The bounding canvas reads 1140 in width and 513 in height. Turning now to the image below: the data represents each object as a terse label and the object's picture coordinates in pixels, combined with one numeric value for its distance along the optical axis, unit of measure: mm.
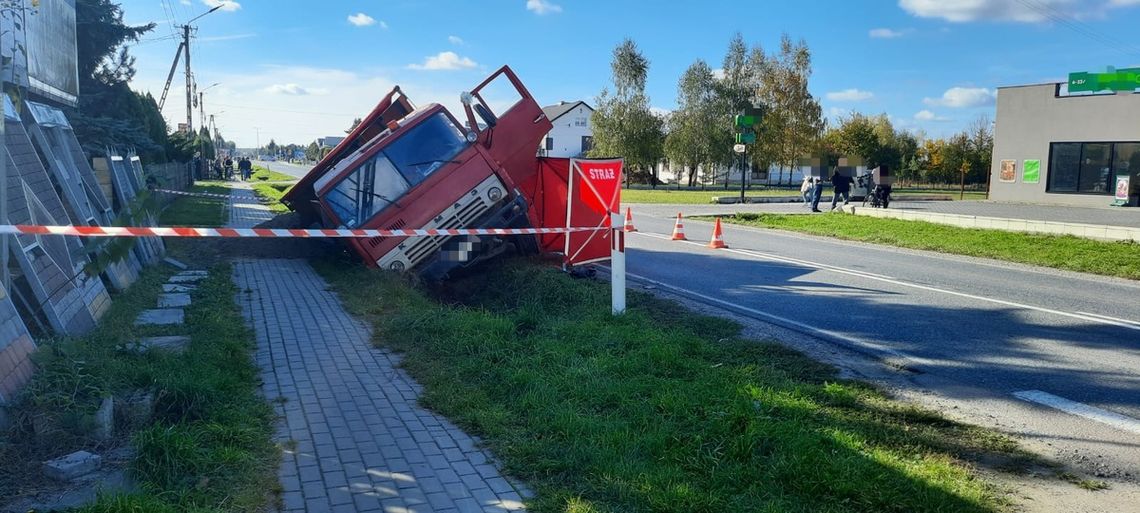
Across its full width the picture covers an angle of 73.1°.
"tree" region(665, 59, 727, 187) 60438
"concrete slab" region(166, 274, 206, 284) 10147
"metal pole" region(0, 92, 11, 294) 5387
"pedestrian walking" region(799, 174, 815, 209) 30516
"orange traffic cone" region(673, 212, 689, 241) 17297
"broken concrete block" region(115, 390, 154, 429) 4652
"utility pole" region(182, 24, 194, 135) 45575
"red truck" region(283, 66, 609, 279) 9625
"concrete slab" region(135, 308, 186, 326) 7386
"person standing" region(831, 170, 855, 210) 26156
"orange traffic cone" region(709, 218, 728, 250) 15451
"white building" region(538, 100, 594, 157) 93312
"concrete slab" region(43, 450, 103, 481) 3939
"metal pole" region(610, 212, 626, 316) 7875
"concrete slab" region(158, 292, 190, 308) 8355
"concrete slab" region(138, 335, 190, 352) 6154
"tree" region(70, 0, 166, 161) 25219
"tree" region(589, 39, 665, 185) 61562
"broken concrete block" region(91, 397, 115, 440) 4422
